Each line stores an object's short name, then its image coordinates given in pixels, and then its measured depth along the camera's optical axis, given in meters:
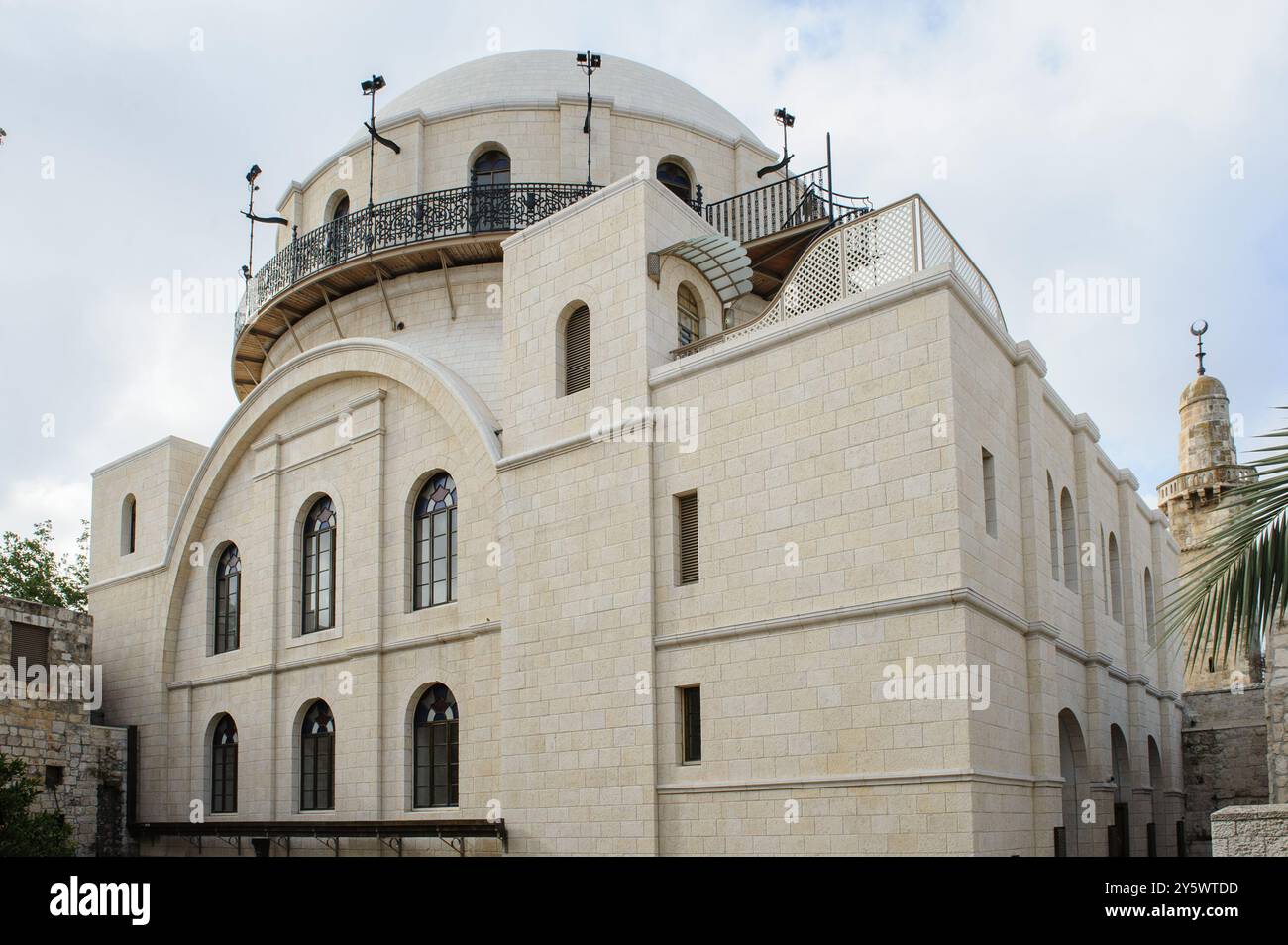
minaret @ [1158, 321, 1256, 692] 30.34
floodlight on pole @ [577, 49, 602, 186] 20.73
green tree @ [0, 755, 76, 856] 15.58
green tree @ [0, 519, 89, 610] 34.72
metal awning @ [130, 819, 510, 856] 16.06
